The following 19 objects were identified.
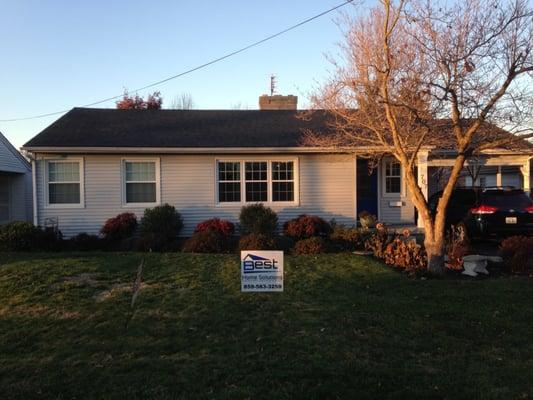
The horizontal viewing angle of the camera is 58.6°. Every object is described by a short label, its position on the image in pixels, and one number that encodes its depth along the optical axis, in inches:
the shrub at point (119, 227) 538.9
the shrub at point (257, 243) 449.4
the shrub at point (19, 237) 479.5
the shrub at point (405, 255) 392.2
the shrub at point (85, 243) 509.7
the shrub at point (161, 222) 545.3
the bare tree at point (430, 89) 322.3
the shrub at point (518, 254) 375.9
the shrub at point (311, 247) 458.9
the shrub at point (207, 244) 472.1
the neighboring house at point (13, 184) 958.4
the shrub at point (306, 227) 534.0
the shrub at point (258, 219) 543.7
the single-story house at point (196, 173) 576.4
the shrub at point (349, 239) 487.5
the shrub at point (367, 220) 573.9
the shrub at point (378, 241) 438.9
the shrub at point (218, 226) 541.0
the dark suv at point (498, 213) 489.4
